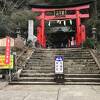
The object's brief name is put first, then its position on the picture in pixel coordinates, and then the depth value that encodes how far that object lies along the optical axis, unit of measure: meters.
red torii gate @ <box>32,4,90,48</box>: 11.83
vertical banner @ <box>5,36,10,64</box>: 7.53
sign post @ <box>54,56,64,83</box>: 7.18
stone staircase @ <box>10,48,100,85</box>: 7.36
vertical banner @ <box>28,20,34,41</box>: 12.26
